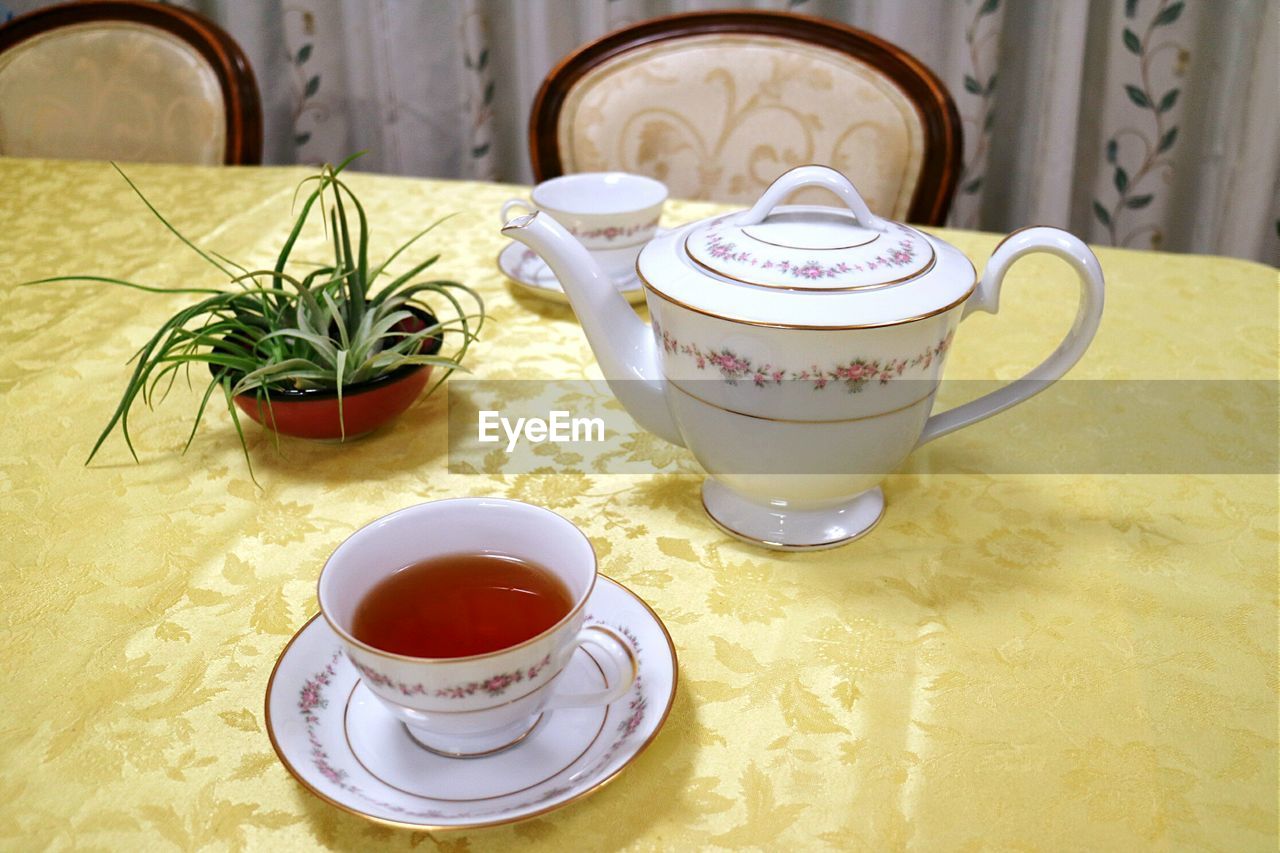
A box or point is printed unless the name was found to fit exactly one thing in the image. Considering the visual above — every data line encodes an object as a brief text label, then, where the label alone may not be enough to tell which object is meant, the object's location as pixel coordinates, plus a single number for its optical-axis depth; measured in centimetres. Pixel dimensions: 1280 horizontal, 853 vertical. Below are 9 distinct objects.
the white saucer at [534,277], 95
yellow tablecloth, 46
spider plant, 70
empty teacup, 93
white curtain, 171
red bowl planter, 70
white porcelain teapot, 57
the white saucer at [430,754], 45
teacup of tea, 44
